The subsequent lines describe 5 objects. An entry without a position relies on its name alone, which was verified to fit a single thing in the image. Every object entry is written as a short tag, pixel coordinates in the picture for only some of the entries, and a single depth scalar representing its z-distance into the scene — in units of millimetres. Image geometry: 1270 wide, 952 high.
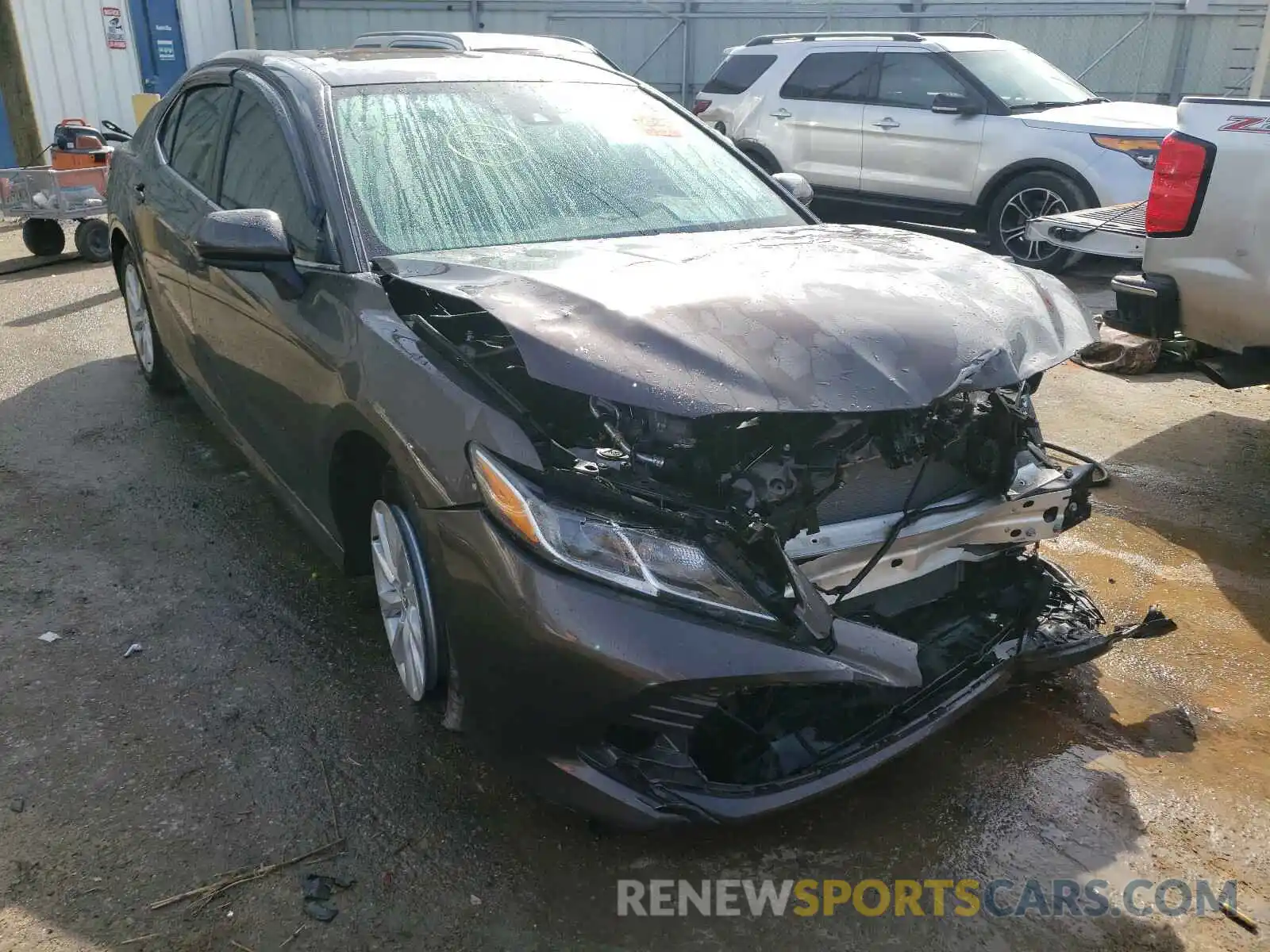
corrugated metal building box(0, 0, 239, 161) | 12078
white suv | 7871
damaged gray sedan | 2062
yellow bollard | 12516
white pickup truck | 3793
